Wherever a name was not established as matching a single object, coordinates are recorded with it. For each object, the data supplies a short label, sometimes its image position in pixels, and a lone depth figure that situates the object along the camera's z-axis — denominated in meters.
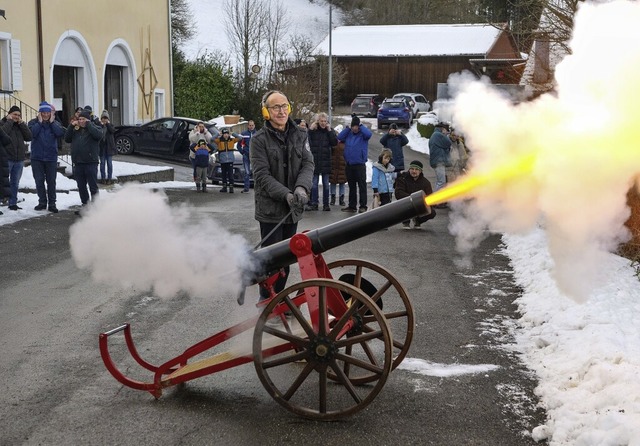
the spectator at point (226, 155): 20.08
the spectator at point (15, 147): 14.71
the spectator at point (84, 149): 14.31
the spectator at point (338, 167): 16.97
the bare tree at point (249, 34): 41.94
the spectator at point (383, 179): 14.76
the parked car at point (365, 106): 48.09
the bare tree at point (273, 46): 41.74
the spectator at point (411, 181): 13.51
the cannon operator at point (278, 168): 6.62
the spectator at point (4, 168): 14.51
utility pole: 35.69
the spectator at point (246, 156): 20.27
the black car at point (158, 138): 26.36
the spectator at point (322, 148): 16.39
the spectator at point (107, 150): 19.12
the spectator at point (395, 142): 16.38
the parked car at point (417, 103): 45.77
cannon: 5.25
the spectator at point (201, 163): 19.70
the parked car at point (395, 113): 42.25
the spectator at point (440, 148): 15.75
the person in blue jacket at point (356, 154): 15.81
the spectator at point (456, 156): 14.76
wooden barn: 56.31
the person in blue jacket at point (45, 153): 14.55
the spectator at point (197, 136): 20.12
